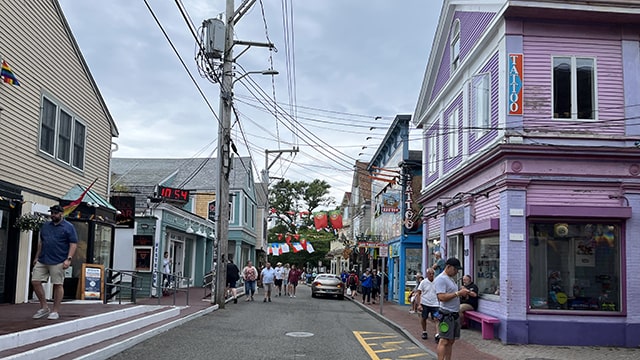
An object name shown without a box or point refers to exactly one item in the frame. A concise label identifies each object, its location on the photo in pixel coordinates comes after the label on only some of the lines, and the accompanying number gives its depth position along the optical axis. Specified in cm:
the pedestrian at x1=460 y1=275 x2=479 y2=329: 1448
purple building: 1323
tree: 7362
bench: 1355
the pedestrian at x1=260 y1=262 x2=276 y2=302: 2506
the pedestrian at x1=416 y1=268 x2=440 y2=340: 1397
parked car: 3063
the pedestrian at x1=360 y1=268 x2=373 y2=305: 2708
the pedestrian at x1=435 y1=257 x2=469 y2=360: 884
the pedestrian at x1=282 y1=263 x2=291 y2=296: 3184
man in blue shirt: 933
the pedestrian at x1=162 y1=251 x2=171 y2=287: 2356
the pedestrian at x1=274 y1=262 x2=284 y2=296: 3083
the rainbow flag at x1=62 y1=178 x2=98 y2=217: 1409
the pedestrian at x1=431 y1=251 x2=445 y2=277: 1645
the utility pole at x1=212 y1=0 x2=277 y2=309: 1969
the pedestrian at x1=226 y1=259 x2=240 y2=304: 2313
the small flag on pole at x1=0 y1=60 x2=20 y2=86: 1275
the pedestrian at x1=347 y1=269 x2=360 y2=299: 3359
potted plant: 1301
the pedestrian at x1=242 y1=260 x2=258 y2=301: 2459
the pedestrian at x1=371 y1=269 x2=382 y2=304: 2747
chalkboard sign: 1410
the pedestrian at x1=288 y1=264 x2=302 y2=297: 3083
